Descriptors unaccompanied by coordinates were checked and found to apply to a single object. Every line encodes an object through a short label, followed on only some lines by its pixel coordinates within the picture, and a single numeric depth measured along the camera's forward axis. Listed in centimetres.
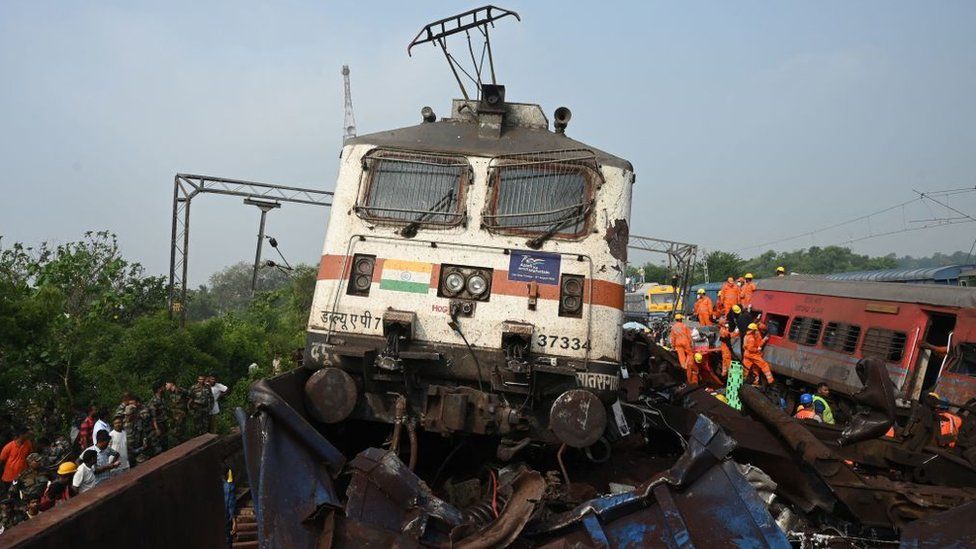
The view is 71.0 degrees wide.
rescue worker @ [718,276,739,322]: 1392
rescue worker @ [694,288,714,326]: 1468
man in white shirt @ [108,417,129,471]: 822
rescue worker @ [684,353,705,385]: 1267
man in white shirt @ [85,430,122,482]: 745
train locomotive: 488
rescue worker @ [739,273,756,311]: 1396
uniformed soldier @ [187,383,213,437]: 1096
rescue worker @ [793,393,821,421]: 914
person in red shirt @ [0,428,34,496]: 848
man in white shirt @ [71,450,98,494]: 697
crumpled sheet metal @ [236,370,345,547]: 332
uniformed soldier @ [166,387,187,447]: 1046
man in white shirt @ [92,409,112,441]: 853
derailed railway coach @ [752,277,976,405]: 1134
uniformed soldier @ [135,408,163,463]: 888
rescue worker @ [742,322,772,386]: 1276
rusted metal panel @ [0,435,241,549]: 268
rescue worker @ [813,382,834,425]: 991
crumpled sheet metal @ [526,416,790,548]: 338
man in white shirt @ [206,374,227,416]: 1223
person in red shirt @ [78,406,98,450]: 960
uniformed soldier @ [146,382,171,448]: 923
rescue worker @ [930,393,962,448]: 858
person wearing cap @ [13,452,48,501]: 732
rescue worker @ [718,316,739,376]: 1322
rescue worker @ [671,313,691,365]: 1303
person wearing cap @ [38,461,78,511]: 658
